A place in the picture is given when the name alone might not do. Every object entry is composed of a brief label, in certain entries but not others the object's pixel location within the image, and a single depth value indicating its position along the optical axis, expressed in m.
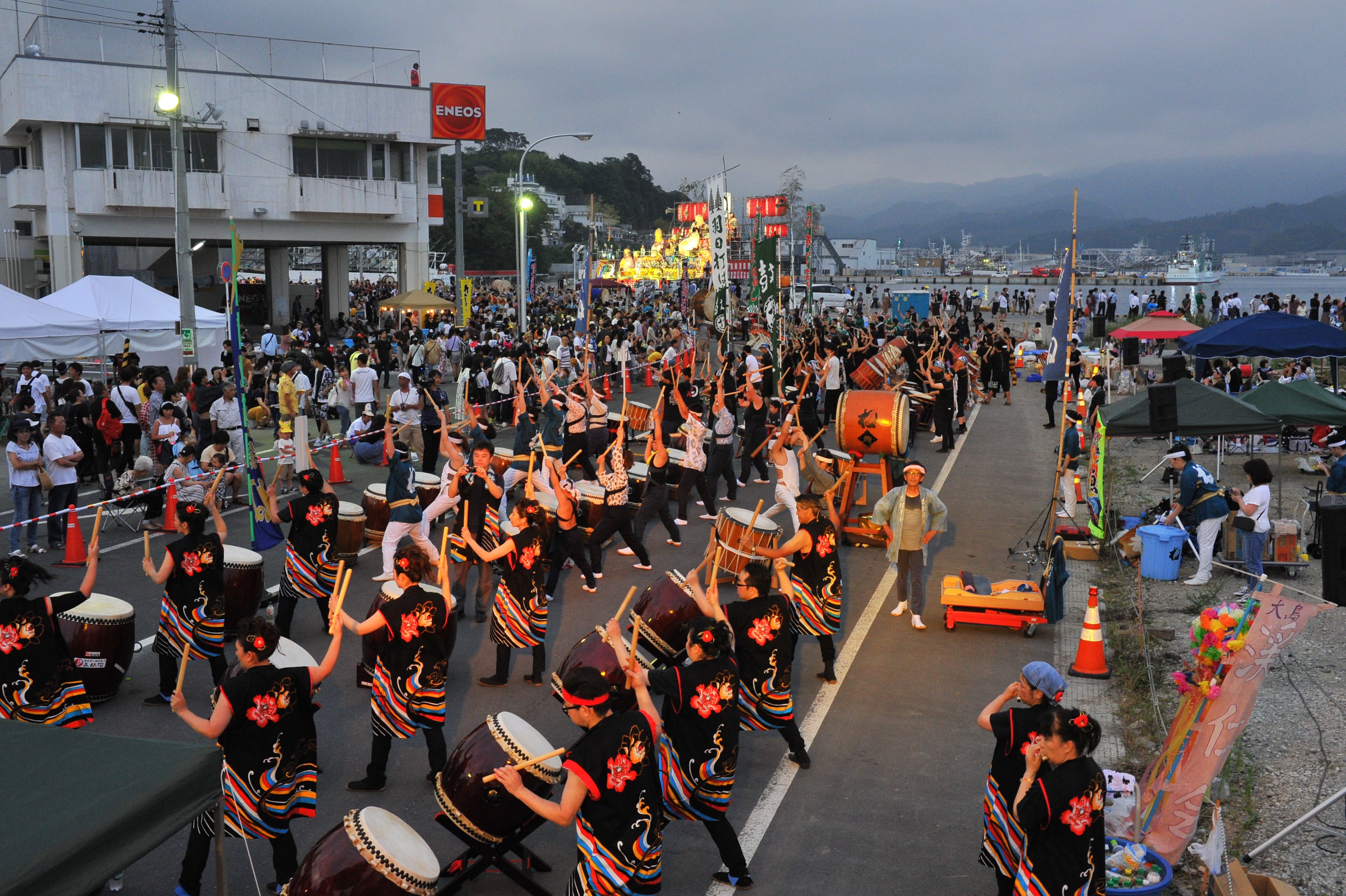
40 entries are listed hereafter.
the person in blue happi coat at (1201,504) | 11.88
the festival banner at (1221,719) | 6.16
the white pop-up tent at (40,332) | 18.44
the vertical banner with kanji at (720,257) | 19.81
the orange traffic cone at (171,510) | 13.77
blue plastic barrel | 12.44
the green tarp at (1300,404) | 14.28
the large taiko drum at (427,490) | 13.12
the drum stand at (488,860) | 5.84
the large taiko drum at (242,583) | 9.24
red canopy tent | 27.59
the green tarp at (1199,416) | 12.84
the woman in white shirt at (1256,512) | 11.80
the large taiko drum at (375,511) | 12.86
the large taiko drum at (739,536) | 11.12
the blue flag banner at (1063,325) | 13.73
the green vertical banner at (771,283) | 20.55
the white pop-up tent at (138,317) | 20.61
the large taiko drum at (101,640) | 8.27
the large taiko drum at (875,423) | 13.91
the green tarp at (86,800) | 3.61
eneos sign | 42.34
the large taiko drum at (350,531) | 11.84
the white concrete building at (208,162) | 37.94
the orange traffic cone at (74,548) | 12.49
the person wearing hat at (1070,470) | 14.38
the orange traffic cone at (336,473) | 16.91
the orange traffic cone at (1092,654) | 9.39
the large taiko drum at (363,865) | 4.88
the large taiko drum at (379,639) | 7.09
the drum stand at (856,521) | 13.78
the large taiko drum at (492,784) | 5.66
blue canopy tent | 17.70
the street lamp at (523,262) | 32.25
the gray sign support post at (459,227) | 33.25
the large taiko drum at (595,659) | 7.15
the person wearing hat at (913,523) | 10.43
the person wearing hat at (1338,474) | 12.77
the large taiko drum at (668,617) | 8.27
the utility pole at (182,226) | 19.17
